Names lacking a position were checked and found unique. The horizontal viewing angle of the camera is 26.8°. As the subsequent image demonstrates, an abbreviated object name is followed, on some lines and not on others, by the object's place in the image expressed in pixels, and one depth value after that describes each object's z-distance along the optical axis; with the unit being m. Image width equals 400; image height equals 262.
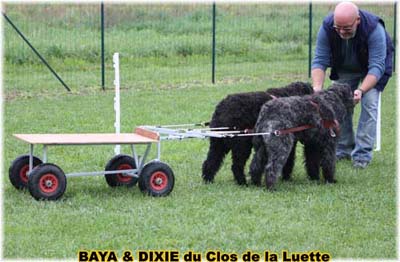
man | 9.24
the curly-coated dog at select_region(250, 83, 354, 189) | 8.30
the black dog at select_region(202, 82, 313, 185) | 8.50
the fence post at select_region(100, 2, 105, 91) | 17.17
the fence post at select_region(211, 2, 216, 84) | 18.56
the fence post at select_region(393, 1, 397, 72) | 21.39
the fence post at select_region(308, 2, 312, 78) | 19.85
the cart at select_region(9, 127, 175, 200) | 7.70
